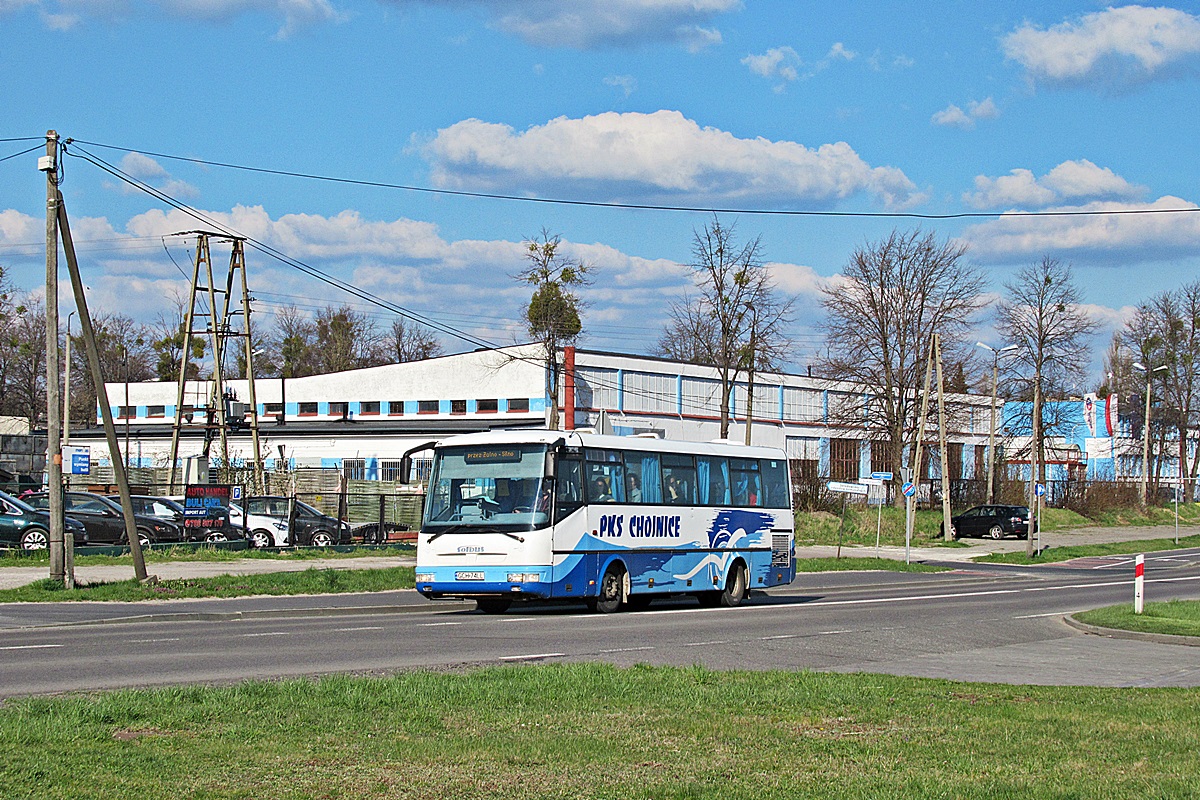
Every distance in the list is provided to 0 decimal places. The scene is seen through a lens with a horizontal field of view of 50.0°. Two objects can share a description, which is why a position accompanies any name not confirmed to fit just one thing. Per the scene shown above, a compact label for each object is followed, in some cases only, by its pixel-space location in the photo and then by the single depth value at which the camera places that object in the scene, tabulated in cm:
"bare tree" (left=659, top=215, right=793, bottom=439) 6256
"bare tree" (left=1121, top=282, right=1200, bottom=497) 9006
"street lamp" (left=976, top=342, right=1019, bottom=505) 5903
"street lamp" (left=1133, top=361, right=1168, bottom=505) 7738
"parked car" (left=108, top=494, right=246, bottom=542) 3684
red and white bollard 2125
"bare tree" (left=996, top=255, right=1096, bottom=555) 7156
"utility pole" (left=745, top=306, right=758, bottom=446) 6291
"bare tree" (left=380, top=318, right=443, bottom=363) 11544
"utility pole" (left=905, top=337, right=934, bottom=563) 4250
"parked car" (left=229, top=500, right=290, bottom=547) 3962
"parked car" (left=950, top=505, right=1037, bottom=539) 6056
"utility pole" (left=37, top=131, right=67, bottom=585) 2373
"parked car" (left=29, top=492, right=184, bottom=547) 3394
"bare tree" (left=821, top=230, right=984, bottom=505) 6444
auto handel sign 3525
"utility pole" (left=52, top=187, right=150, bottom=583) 2394
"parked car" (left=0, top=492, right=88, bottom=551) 3209
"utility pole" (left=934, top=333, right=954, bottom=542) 4950
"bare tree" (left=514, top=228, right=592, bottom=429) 6431
